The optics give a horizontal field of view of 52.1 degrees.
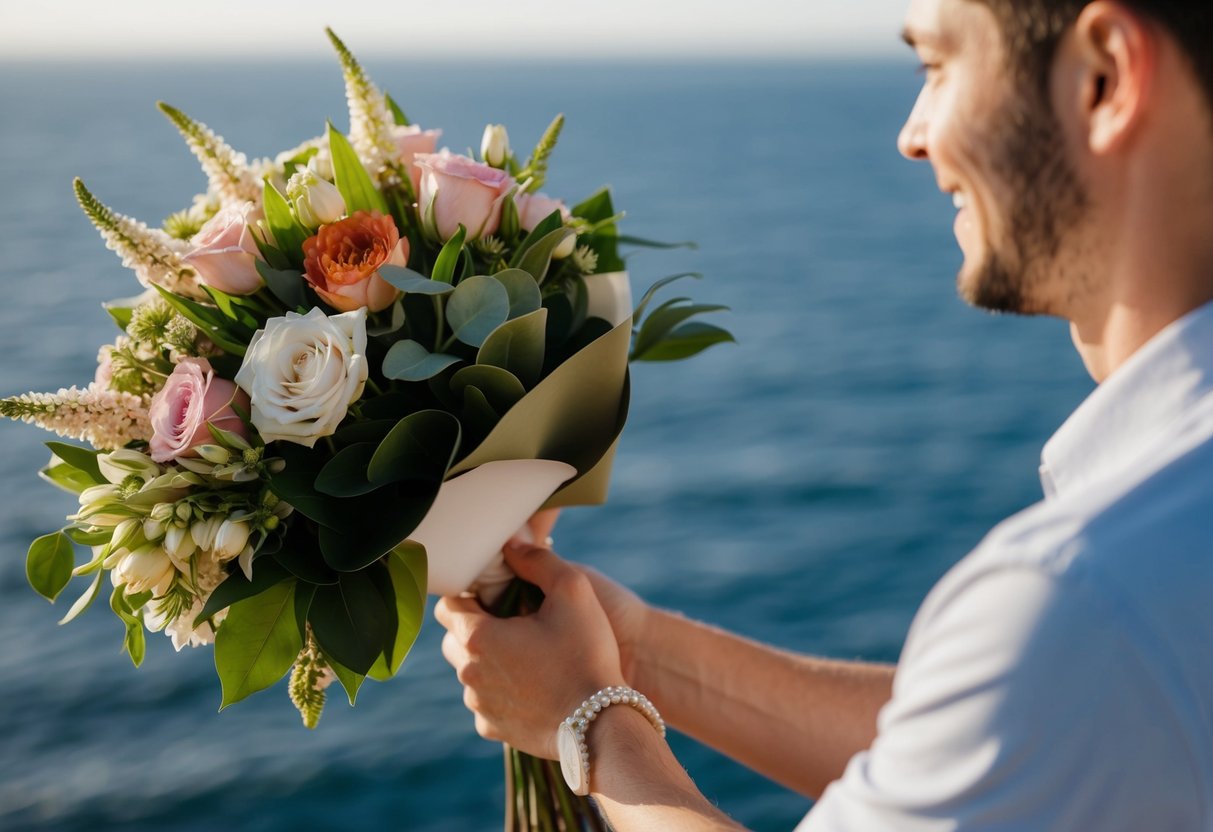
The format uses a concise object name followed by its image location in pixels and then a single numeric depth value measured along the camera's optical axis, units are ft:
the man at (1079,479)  2.75
